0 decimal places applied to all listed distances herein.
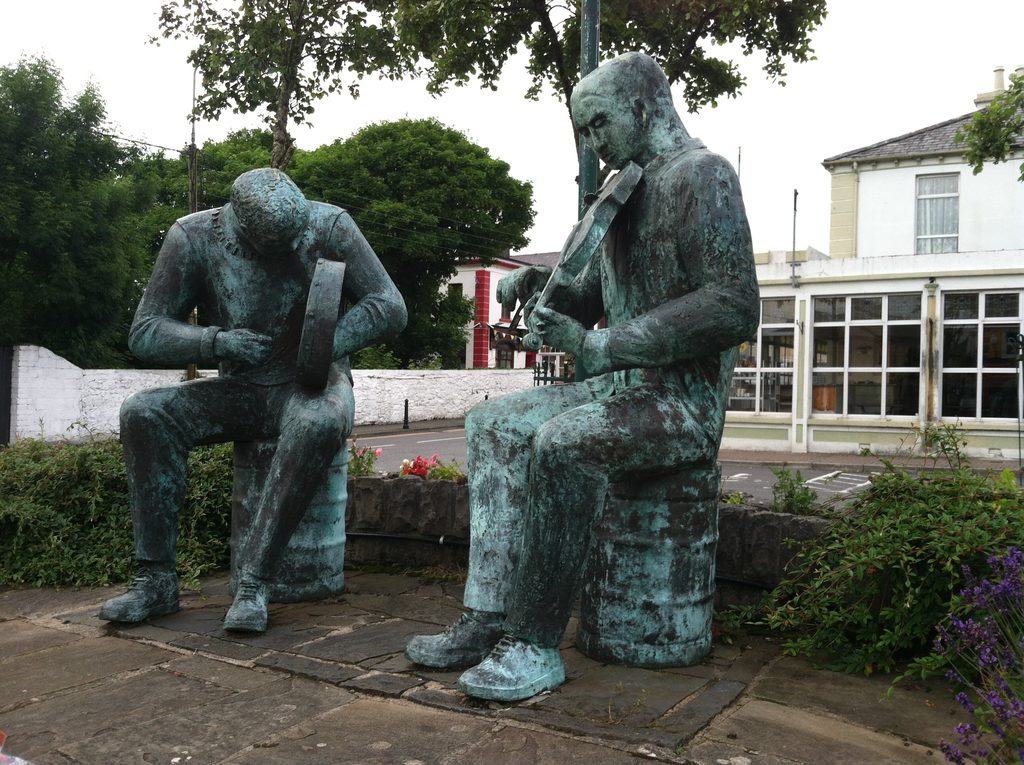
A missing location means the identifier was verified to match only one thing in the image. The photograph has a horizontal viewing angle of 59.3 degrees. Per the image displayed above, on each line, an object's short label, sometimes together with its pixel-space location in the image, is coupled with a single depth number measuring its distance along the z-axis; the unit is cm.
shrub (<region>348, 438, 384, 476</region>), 447
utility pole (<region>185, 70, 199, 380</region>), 1520
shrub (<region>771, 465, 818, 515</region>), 321
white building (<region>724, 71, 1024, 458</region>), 1384
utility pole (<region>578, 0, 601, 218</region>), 529
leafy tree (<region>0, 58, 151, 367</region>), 1500
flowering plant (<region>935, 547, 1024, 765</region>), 172
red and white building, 3794
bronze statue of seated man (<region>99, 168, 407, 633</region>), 305
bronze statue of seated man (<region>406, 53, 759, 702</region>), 236
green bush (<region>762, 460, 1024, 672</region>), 249
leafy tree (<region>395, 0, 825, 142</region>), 943
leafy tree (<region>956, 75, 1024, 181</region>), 881
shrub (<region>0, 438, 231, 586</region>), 382
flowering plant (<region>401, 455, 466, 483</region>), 412
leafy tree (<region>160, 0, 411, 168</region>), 1005
